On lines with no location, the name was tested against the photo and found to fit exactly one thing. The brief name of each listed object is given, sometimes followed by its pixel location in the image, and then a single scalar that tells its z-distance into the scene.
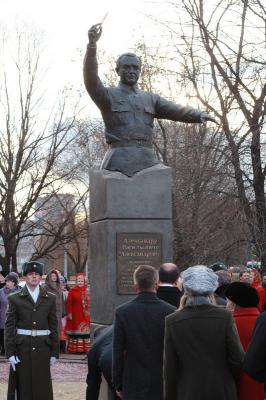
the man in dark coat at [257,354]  5.03
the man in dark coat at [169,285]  7.09
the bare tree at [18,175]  23.23
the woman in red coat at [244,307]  6.02
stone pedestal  8.76
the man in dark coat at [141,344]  6.02
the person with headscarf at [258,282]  13.08
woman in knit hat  5.20
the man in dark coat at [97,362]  6.59
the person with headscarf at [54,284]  16.91
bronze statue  9.01
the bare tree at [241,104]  19.12
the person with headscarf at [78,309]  17.98
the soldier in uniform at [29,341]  9.09
